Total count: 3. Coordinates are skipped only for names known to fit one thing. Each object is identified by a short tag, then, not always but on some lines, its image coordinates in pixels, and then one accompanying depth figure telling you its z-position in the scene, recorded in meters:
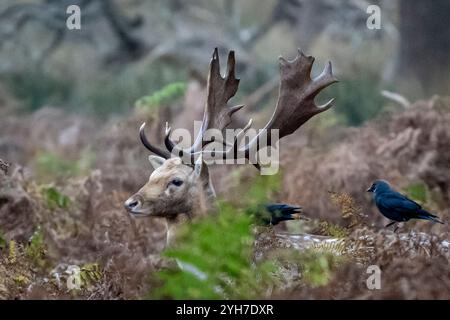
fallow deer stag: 12.94
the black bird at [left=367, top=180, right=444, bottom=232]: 13.52
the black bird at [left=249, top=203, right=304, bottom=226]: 13.30
